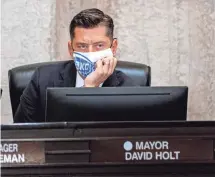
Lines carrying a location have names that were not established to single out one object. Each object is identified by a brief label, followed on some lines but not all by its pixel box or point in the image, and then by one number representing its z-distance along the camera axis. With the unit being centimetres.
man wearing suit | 723
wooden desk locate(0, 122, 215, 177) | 630
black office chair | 771
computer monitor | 659
